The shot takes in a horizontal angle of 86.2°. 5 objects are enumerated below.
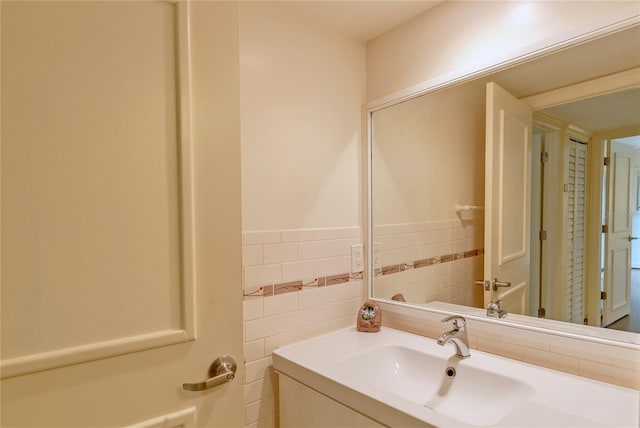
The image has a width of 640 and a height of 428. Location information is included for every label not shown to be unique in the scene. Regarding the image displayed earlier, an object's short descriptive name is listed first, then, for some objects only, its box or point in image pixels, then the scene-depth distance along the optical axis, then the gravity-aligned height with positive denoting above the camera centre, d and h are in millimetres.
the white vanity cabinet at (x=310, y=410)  1002 -667
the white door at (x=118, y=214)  649 -20
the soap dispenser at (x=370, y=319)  1493 -513
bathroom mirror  1053 +102
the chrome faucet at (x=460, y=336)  1184 -469
